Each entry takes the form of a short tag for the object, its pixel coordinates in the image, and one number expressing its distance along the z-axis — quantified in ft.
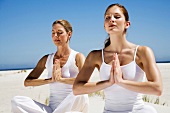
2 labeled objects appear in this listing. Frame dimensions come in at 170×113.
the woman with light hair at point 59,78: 14.60
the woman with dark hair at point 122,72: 10.78
